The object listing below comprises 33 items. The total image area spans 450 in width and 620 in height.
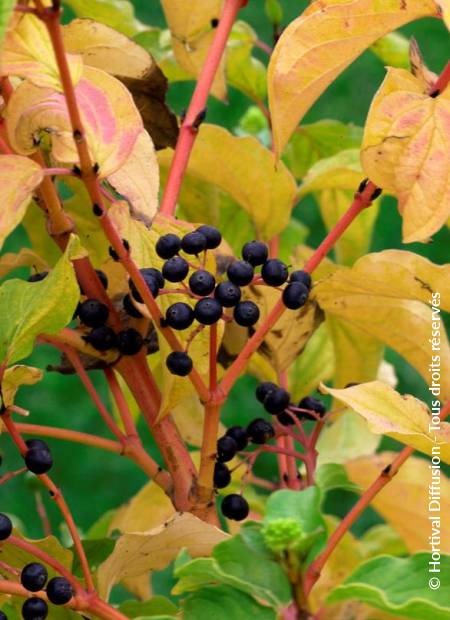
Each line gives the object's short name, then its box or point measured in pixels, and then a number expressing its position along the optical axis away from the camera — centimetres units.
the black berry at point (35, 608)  49
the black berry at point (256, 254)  51
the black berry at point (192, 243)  49
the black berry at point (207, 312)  49
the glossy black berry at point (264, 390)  56
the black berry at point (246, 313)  50
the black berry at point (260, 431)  55
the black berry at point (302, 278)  50
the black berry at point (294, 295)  49
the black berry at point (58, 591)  48
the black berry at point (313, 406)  56
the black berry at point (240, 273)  50
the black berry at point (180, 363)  49
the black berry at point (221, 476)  53
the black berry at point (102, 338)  53
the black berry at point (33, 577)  48
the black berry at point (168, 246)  50
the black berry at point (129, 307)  52
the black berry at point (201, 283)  49
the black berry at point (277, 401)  55
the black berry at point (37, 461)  50
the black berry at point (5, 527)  48
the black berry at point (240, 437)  55
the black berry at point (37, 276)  54
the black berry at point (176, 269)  49
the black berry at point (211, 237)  50
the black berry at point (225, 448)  53
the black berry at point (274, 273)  50
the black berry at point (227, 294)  49
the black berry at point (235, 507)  54
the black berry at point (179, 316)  49
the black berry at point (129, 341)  53
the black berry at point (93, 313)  52
